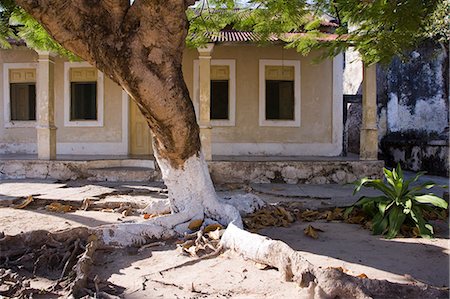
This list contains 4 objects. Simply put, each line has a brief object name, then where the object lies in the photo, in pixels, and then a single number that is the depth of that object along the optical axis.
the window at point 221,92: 10.71
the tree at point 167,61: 3.72
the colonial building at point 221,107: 10.75
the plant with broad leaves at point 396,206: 4.46
